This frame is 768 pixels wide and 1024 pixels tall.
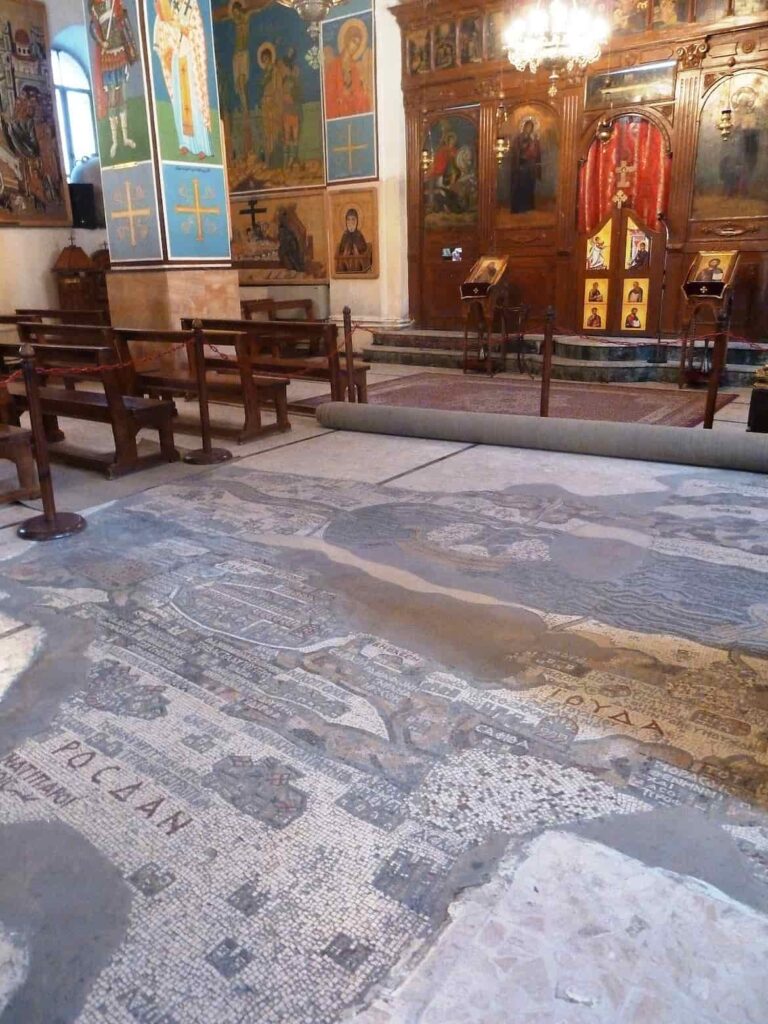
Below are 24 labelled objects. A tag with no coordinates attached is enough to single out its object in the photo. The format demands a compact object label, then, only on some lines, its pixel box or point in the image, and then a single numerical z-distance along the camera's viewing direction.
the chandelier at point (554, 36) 8.99
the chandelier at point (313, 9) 8.22
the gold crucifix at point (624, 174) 11.09
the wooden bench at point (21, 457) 5.25
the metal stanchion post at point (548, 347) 7.00
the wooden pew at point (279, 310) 12.28
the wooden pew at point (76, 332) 6.48
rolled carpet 5.79
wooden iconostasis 10.25
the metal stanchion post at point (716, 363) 6.52
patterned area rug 8.15
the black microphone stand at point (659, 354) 10.18
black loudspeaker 14.27
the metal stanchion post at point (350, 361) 7.72
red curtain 10.87
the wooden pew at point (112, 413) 6.08
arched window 14.82
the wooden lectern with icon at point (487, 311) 10.91
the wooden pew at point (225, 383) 6.80
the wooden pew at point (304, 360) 7.71
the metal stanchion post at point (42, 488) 4.75
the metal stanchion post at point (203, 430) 6.45
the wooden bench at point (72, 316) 10.04
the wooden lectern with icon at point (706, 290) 9.22
